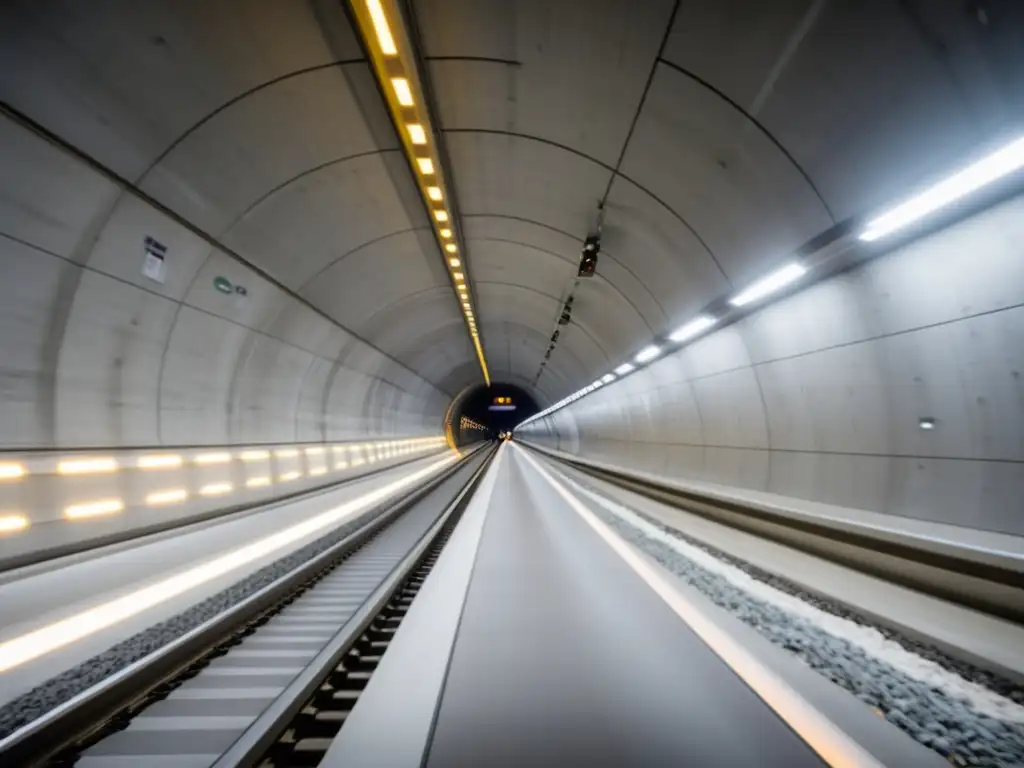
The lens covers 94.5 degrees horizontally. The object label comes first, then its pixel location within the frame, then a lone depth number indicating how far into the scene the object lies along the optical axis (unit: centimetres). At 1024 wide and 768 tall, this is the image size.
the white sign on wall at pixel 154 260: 567
